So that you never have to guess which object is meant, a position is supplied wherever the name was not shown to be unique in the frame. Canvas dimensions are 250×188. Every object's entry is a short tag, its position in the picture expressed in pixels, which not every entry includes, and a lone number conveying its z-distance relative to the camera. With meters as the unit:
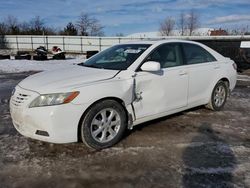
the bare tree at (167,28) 41.87
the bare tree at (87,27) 39.99
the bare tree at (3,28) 33.91
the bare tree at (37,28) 33.12
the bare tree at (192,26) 42.28
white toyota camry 2.67
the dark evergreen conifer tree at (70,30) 34.73
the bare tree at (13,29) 32.88
